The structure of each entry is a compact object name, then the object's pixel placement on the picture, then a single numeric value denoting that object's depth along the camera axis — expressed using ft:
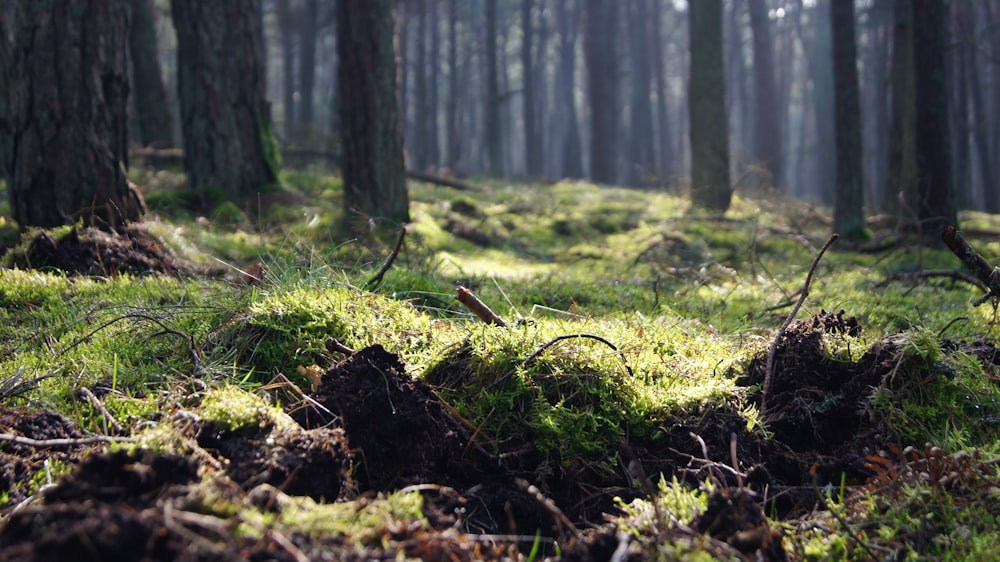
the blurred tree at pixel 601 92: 75.92
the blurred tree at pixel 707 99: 45.06
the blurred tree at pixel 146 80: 43.39
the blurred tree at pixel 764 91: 82.02
